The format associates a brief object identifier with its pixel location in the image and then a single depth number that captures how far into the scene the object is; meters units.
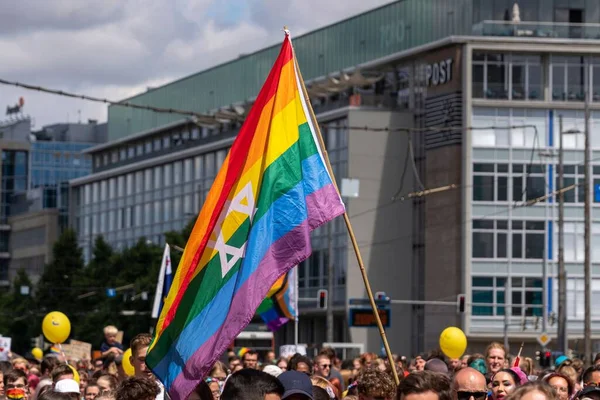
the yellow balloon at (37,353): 46.92
